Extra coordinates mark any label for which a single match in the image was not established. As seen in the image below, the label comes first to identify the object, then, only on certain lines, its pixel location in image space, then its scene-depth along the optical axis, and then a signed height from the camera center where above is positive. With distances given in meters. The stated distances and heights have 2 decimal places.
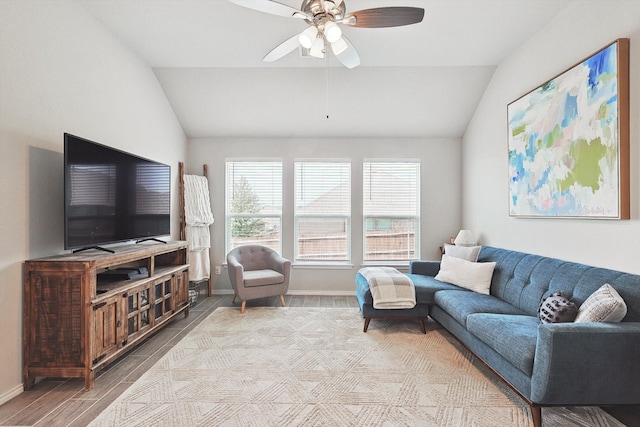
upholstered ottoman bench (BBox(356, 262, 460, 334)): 3.38 -0.99
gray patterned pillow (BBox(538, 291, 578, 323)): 2.12 -0.64
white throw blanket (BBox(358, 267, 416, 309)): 3.32 -0.81
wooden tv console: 2.25 -0.74
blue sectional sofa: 1.77 -0.79
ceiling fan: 1.99 +1.30
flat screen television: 2.41 +0.18
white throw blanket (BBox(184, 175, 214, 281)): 4.52 -0.12
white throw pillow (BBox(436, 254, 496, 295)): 3.31 -0.63
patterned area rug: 1.98 -1.25
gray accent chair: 4.05 -0.78
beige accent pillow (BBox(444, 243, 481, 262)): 3.71 -0.43
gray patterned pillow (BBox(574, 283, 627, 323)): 1.87 -0.55
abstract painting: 2.22 +0.62
